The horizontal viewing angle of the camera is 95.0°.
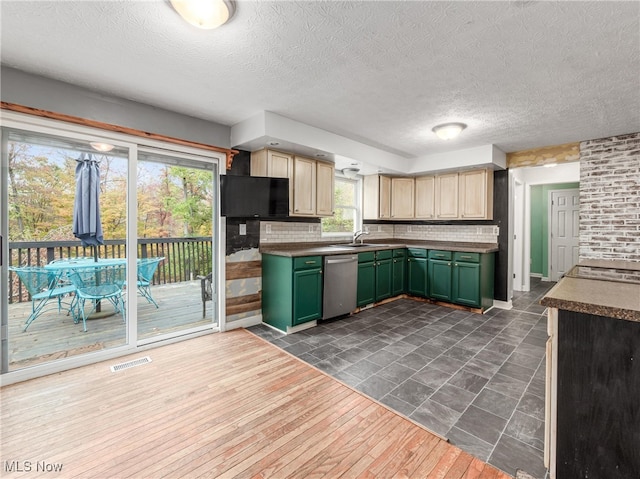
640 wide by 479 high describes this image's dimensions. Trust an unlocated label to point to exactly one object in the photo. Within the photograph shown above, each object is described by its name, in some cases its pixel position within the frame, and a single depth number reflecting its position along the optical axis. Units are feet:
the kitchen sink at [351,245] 15.11
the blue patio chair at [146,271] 11.35
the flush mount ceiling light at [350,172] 15.73
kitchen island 3.74
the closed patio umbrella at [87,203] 8.79
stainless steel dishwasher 12.28
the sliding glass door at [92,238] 8.02
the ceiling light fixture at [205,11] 4.90
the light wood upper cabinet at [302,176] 11.68
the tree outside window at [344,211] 16.20
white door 20.47
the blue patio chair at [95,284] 9.59
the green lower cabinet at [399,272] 15.76
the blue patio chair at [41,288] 8.37
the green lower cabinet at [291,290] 11.19
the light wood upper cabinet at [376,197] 16.79
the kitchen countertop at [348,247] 12.09
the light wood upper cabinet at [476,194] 14.58
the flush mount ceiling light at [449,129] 10.74
